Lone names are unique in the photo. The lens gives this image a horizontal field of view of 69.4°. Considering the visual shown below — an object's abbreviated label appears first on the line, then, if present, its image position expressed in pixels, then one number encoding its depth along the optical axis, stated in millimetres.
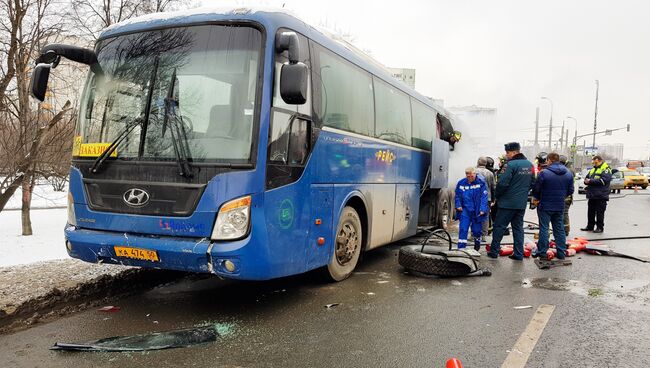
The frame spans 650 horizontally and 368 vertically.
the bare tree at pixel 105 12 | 12391
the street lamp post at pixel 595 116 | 49812
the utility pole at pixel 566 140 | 72312
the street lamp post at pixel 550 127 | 52194
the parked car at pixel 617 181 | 29969
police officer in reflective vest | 11844
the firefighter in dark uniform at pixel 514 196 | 8008
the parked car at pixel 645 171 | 42131
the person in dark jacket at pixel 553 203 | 7980
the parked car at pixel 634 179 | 37344
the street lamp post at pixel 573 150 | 50531
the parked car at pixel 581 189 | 29125
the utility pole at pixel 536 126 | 52819
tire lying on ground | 6691
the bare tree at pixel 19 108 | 8570
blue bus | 4445
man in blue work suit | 8477
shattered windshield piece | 4008
